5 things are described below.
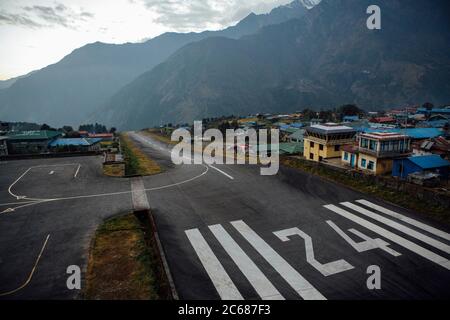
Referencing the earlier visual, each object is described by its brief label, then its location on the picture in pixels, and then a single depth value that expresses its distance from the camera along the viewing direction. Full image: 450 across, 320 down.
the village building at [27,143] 85.06
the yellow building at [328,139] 59.19
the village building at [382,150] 46.03
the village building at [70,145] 83.50
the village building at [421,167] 44.72
